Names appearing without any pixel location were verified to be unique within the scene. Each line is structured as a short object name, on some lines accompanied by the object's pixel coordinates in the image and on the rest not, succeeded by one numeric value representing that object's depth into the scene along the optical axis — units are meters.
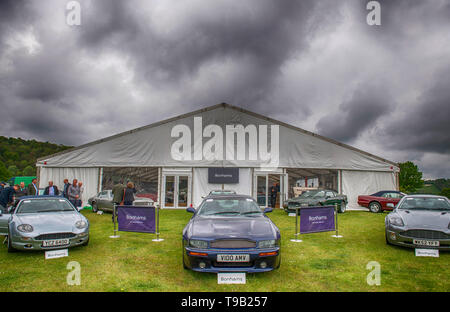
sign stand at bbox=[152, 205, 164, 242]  8.19
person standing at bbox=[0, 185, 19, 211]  10.41
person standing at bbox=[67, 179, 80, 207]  13.52
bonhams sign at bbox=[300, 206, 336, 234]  7.88
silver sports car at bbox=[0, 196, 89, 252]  6.22
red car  17.58
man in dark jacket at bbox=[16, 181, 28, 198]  11.39
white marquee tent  19.20
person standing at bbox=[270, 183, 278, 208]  19.11
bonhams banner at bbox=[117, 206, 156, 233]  7.91
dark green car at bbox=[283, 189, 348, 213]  14.89
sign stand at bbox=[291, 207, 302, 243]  8.17
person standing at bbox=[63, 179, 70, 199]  13.75
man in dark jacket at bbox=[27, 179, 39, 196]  12.09
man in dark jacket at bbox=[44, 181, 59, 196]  13.17
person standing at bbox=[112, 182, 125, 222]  11.39
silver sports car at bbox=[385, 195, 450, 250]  6.27
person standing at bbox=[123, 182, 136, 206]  11.15
